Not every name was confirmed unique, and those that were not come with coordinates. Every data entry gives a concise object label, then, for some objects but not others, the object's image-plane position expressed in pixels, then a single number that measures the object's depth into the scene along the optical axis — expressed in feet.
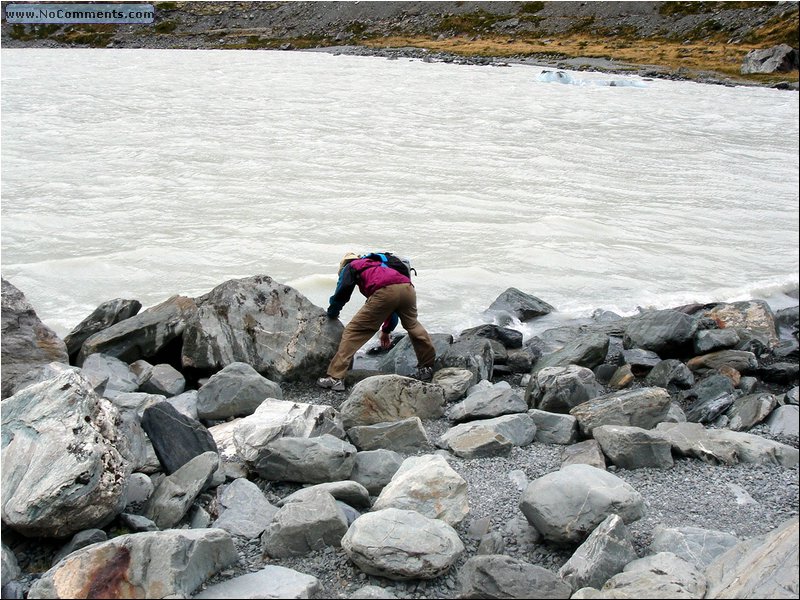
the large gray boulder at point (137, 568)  13.03
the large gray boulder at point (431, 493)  16.19
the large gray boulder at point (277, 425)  20.30
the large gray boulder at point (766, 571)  9.41
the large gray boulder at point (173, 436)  19.71
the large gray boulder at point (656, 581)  12.16
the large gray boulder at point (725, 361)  28.60
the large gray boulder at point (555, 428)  22.19
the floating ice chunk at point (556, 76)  167.94
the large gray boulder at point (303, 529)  15.24
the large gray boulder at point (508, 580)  13.16
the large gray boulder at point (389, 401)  23.12
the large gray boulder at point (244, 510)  16.43
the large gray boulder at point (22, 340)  25.43
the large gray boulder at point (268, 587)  12.66
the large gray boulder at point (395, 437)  21.34
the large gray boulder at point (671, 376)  27.91
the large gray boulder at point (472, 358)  28.25
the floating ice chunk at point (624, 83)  158.51
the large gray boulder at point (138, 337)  28.60
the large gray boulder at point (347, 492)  17.06
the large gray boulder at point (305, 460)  18.75
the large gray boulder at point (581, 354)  28.91
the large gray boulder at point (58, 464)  15.39
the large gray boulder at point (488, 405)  23.77
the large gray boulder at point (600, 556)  14.01
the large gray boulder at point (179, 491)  17.06
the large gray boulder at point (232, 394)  24.07
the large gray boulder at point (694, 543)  14.66
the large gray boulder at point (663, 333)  31.14
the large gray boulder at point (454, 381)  26.45
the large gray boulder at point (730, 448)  19.66
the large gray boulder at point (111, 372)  25.30
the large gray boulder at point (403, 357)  29.58
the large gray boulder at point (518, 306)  37.06
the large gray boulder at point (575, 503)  15.52
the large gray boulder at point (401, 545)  13.97
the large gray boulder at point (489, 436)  20.77
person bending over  27.66
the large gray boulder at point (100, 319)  30.14
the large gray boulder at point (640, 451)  19.80
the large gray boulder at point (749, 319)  32.35
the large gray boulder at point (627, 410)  22.41
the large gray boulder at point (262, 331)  28.07
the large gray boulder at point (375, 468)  18.83
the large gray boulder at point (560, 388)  24.75
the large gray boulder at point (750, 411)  23.32
